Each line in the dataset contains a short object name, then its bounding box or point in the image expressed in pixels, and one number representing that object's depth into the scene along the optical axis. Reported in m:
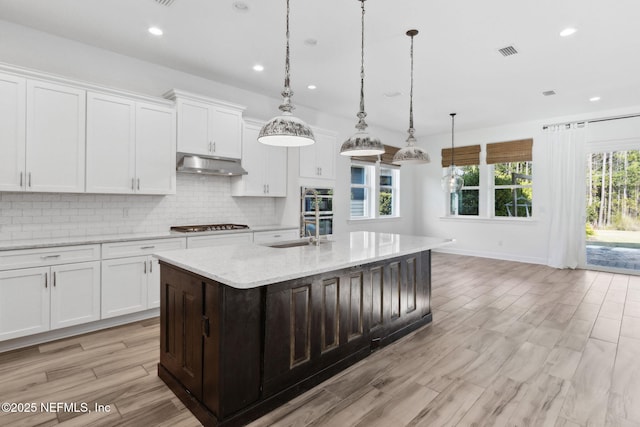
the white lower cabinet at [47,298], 2.80
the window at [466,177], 7.66
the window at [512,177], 6.95
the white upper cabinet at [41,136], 2.90
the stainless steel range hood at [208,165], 3.97
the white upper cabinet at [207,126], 3.98
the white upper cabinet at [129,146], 3.38
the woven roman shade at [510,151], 6.86
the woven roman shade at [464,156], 7.58
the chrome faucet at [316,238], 3.00
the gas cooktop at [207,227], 3.97
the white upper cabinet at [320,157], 5.25
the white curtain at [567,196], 6.19
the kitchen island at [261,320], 1.87
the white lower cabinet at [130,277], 3.31
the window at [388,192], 7.81
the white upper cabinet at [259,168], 4.67
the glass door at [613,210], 5.92
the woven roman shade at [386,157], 7.24
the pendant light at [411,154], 3.59
